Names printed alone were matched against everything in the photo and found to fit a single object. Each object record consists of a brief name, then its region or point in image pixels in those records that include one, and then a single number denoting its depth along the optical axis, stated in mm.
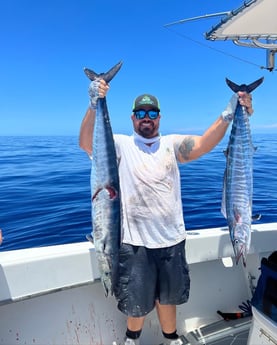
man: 2205
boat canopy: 2117
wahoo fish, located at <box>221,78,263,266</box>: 2051
